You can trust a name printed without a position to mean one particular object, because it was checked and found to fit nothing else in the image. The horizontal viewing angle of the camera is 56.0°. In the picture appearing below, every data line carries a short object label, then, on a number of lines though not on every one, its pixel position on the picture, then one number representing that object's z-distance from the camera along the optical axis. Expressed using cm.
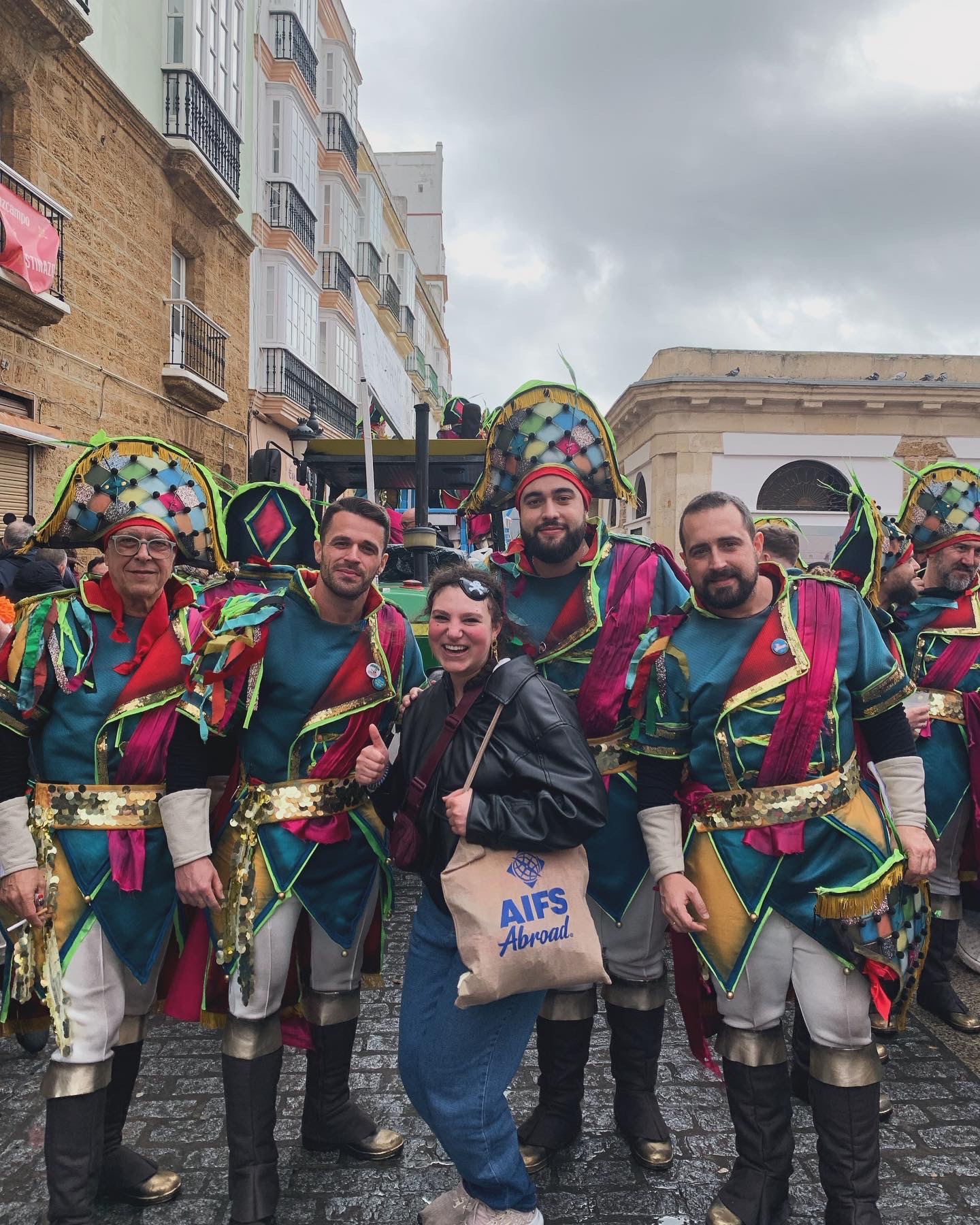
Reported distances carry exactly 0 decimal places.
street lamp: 775
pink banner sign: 923
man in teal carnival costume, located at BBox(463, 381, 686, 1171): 300
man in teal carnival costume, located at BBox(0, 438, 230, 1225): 254
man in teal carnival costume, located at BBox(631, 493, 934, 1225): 246
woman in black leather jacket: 231
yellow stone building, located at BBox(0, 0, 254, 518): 1007
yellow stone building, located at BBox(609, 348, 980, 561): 2164
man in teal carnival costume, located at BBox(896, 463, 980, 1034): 415
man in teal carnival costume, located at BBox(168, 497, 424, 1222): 266
